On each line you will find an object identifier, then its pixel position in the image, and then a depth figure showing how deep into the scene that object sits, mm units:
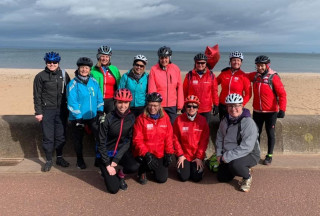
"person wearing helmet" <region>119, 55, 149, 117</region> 5355
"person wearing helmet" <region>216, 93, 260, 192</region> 4461
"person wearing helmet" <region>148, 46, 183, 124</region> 5391
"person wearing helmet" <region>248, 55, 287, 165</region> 5211
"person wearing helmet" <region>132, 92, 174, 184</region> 4602
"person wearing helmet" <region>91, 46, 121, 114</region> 5527
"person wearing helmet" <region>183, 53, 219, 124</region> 5535
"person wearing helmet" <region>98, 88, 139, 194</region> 4434
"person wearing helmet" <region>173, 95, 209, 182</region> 4801
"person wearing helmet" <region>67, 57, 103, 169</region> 4914
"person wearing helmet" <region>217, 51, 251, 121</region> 5508
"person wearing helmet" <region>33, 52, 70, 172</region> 4930
